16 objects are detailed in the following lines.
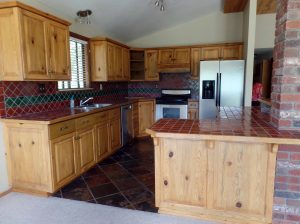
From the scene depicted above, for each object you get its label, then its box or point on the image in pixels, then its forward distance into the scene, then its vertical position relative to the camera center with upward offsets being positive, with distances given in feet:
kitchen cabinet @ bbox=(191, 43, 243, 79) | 16.03 +2.28
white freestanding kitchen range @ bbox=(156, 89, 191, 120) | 16.14 -1.67
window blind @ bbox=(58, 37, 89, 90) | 12.26 +1.14
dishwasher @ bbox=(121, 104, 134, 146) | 14.26 -2.55
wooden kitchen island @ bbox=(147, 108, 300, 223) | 6.08 -2.45
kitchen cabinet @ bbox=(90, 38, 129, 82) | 13.42 +1.58
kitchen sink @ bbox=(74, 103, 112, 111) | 11.46 -1.18
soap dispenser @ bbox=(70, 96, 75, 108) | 11.87 -0.95
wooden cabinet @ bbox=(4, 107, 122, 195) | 8.03 -2.59
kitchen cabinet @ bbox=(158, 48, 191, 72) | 16.84 +1.93
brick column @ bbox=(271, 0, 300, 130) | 5.78 +0.44
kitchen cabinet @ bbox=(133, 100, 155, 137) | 16.57 -2.32
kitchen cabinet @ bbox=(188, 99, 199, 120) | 16.24 -1.76
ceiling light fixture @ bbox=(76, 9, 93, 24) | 11.38 +3.62
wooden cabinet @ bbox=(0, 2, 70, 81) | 7.55 +1.53
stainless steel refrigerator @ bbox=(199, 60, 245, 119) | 14.02 +0.11
